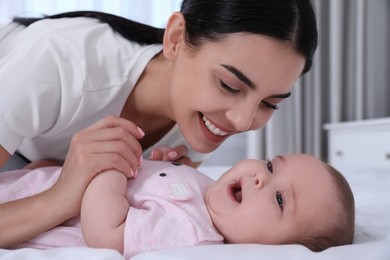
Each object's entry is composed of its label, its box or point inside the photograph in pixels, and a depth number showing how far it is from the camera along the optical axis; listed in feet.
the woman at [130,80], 2.97
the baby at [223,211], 2.62
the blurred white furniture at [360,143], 9.16
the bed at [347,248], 2.26
